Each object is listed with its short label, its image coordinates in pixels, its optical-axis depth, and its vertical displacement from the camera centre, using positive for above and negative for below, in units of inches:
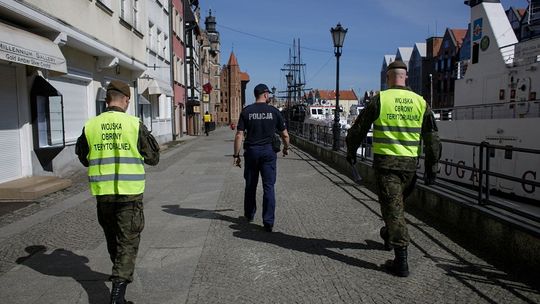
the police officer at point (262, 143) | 241.8 -13.0
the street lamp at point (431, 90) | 3303.6 +196.0
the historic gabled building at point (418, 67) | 3880.4 +436.0
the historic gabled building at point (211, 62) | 2517.8 +382.1
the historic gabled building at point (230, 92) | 4338.1 +254.5
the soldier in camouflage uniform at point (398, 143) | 177.2 -9.9
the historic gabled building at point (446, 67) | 3351.4 +379.5
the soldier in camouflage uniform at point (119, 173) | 148.1 -17.3
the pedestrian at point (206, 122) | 1601.9 -11.2
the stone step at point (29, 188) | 329.4 -50.6
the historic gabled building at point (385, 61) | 4672.7 +578.2
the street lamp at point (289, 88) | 1796.8 +122.6
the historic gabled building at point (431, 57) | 3757.4 +495.3
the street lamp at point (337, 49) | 613.3 +96.6
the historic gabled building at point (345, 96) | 5930.1 +311.2
